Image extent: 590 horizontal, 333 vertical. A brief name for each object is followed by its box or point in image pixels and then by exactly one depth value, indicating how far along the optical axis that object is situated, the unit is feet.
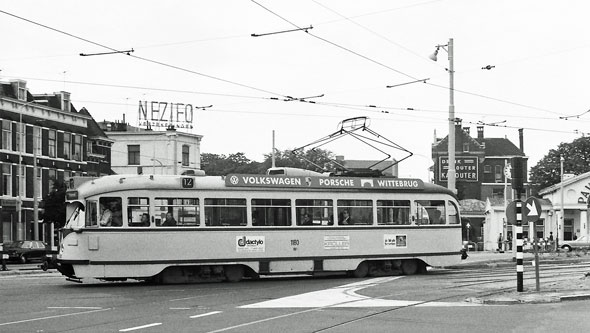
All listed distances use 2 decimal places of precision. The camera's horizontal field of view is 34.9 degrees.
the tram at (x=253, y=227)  80.59
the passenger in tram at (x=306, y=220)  90.22
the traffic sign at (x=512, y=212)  70.03
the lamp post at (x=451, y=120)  116.75
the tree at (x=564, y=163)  343.67
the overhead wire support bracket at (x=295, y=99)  109.91
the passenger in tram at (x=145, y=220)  81.97
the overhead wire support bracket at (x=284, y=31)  90.12
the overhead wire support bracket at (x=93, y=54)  88.95
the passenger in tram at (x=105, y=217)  80.33
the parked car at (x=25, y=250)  170.30
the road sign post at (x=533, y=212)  68.48
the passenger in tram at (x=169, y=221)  83.10
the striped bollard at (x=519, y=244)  66.74
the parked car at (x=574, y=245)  220.00
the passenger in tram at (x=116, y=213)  80.79
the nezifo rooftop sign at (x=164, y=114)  256.11
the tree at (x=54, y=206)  187.83
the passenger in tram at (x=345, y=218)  92.58
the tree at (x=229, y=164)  416.46
